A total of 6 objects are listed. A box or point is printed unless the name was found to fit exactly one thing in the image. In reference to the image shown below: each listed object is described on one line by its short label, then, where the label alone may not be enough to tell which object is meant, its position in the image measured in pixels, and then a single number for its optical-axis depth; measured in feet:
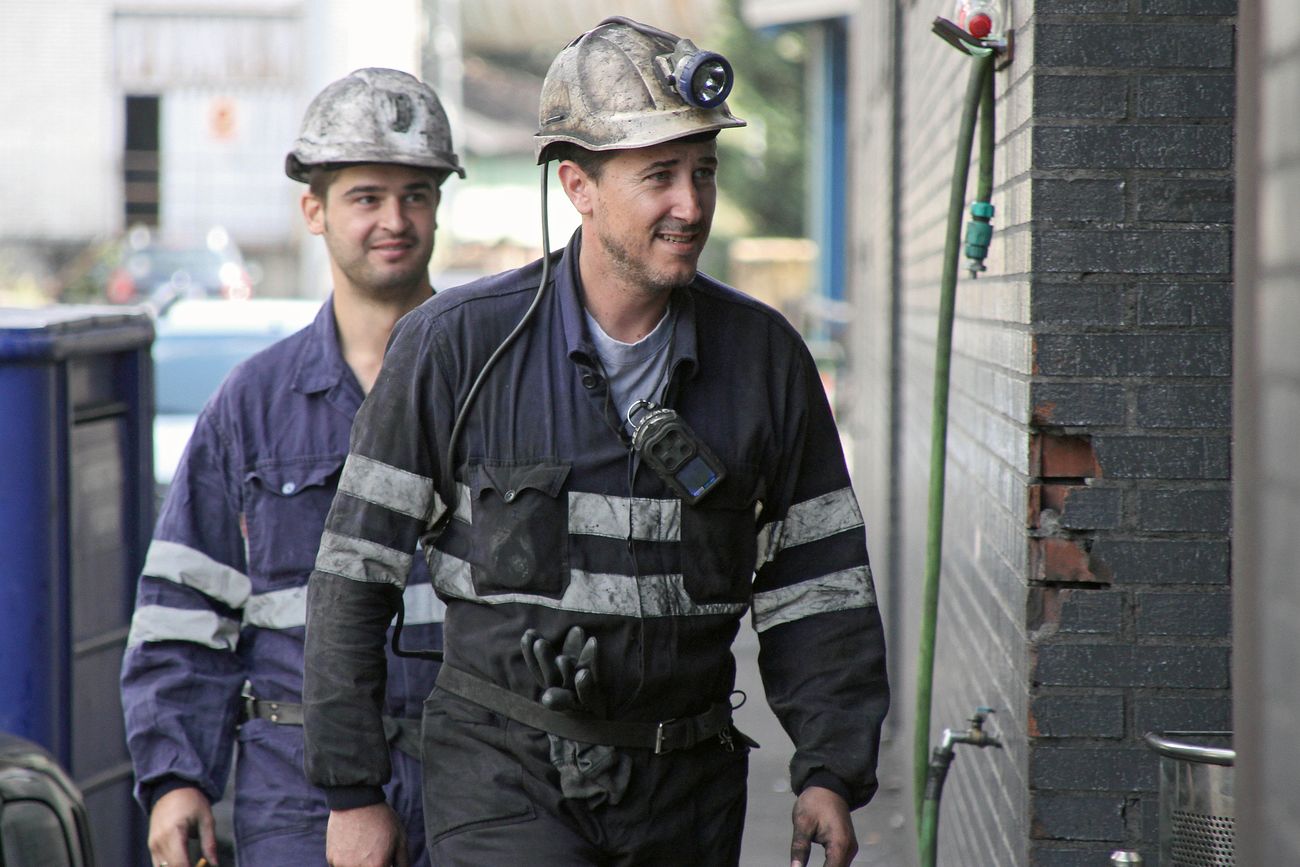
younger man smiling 22.67
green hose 21.67
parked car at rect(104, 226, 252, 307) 144.87
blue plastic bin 26.89
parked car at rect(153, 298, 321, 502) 56.95
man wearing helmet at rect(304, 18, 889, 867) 18.62
